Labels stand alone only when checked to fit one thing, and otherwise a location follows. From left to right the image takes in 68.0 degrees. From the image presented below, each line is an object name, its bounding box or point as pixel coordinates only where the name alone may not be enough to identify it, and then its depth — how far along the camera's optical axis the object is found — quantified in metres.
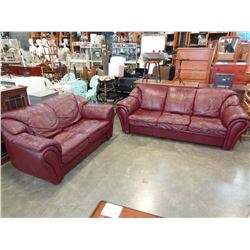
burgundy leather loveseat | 2.02
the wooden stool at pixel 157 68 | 3.65
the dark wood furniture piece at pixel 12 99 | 2.56
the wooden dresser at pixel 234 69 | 3.72
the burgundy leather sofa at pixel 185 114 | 2.80
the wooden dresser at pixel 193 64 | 3.87
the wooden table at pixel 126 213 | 1.32
